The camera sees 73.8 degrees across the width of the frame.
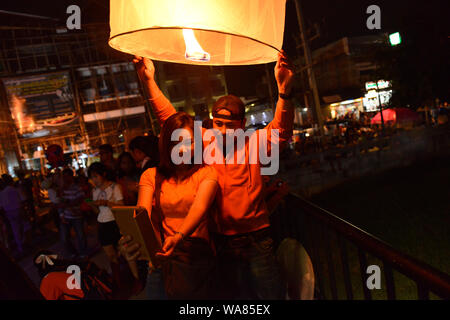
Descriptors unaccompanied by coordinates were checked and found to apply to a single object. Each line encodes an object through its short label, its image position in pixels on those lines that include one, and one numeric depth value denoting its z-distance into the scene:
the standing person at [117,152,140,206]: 3.80
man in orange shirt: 1.83
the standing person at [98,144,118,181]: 4.82
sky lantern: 1.08
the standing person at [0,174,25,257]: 6.68
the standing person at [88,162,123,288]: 3.78
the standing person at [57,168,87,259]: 5.17
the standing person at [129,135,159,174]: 3.27
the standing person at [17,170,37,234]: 8.23
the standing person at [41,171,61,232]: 5.34
